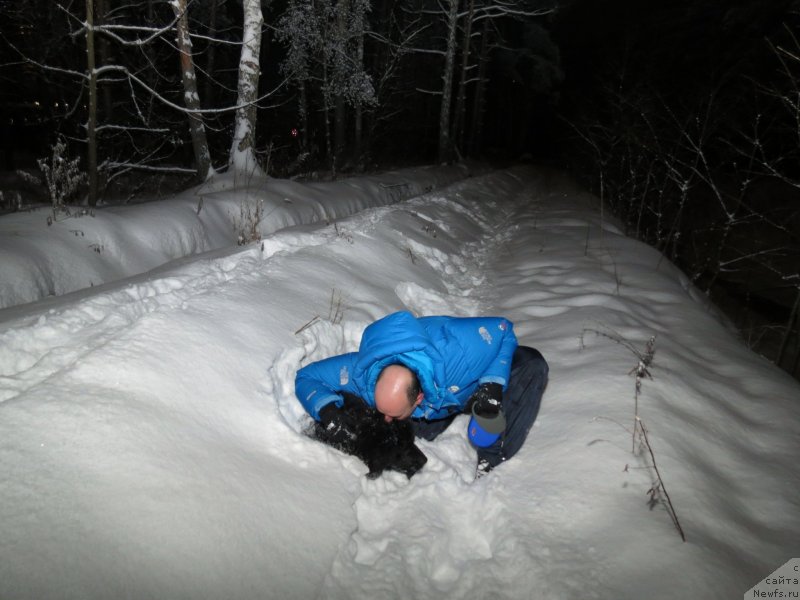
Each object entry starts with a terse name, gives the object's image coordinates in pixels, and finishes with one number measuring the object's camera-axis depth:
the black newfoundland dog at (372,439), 2.17
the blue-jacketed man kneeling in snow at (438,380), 2.03
